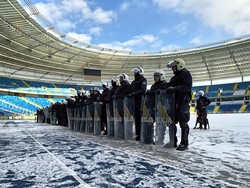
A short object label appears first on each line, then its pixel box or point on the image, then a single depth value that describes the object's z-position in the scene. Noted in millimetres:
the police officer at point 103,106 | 6170
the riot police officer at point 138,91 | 4561
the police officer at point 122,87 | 5134
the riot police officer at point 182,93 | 3479
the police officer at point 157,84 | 4085
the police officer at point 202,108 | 8093
